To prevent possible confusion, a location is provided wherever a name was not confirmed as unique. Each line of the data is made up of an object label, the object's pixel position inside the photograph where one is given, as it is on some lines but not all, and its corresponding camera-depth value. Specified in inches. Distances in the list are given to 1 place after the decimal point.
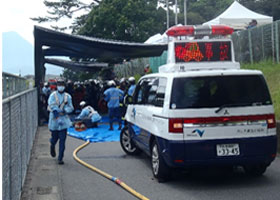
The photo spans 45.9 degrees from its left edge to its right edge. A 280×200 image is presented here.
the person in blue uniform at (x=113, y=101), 456.3
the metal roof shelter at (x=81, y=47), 516.0
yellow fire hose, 196.6
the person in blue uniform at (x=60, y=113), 275.6
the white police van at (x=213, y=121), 202.8
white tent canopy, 871.8
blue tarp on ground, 395.2
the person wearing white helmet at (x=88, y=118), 474.8
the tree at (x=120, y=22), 1251.2
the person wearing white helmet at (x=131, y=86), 438.2
